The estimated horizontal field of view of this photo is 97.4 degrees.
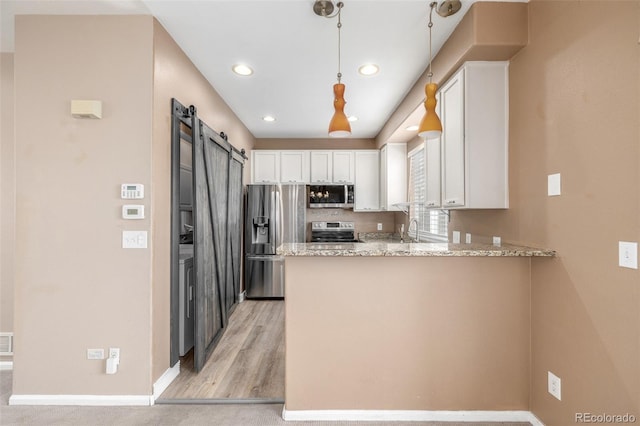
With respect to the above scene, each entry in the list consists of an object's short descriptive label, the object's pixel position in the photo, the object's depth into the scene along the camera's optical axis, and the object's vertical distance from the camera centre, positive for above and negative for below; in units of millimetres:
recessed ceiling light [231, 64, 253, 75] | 2539 +1322
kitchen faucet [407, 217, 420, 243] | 4047 -270
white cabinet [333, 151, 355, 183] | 4695 +785
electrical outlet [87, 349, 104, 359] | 1904 -963
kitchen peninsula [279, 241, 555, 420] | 1780 -765
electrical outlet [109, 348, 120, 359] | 1901 -951
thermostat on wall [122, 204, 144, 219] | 1906 +1
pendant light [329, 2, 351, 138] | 1671 +557
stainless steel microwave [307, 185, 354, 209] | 4562 +274
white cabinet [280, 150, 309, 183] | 4684 +763
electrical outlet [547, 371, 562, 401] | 1552 -968
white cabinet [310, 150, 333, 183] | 4703 +783
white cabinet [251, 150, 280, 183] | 4664 +756
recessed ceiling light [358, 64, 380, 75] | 2490 +1302
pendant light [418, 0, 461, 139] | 1612 +535
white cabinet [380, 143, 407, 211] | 4219 +618
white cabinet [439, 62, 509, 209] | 1931 +546
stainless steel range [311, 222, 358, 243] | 4707 -337
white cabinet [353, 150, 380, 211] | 4688 +551
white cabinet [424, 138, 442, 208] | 2366 +362
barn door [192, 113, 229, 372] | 2332 -214
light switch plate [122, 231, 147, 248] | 1906 -182
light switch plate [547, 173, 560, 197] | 1533 +161
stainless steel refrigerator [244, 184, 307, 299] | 4246 -293
